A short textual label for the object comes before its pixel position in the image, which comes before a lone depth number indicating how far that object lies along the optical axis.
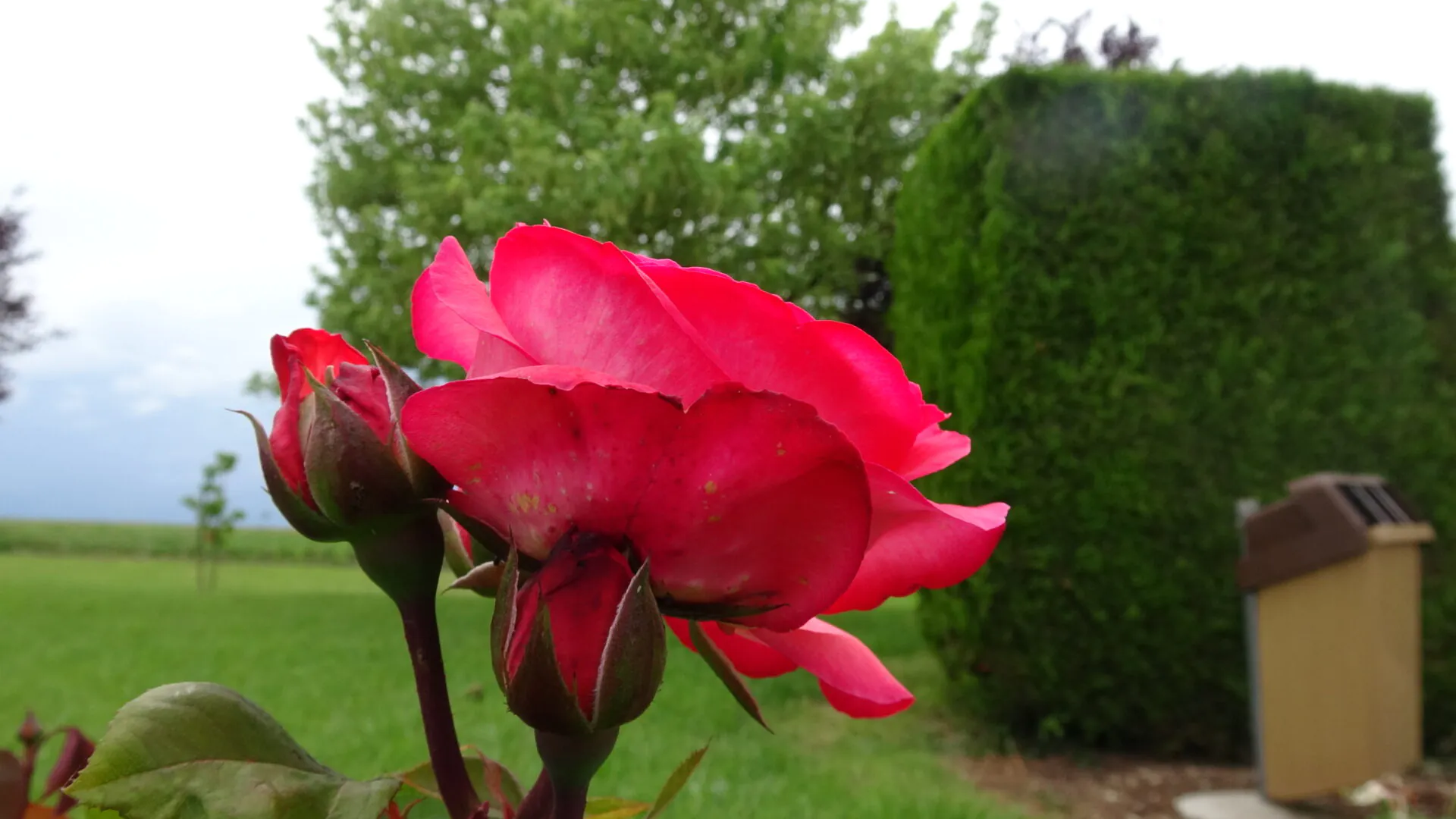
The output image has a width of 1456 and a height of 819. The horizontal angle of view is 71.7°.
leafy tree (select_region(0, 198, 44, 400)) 16.72
